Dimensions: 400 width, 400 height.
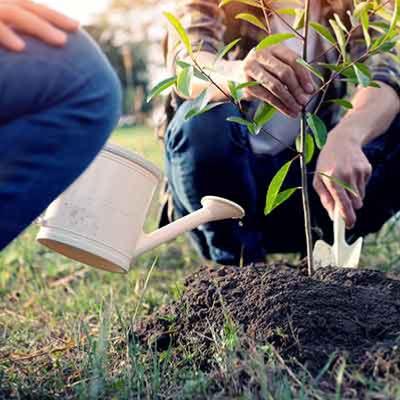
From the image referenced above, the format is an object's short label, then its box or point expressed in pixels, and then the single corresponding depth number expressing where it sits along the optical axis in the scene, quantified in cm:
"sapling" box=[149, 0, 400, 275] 151
